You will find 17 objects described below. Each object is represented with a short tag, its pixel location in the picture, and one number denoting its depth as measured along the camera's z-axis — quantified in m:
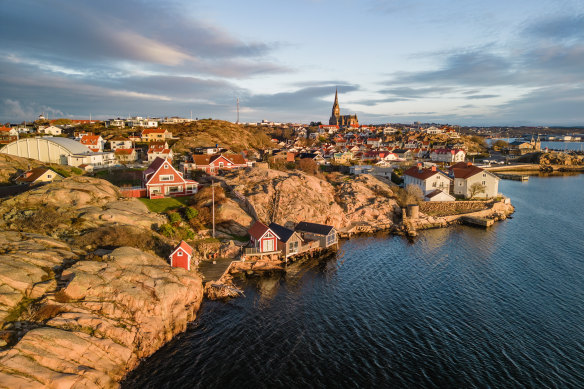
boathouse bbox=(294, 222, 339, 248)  44.78
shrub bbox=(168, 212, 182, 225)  41.24
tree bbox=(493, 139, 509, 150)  185.10
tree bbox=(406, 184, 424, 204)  62.56
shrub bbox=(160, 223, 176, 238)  37.66
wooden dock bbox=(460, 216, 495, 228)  56.84
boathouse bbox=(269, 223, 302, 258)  40.38
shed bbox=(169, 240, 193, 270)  32.52
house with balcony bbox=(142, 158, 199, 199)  50.56
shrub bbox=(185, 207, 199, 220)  43.50
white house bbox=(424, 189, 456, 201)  63.16
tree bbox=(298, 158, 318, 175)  76.74
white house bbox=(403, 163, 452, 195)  66.62
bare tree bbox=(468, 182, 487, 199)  66.31
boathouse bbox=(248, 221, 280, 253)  39.38
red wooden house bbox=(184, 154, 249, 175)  68.62
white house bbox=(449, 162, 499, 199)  66.81
